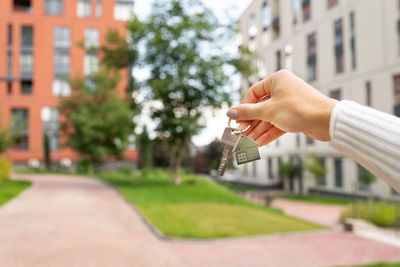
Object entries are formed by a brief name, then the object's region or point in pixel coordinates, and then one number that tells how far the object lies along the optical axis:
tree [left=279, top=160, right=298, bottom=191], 35.75
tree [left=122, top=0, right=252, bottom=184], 22.47
